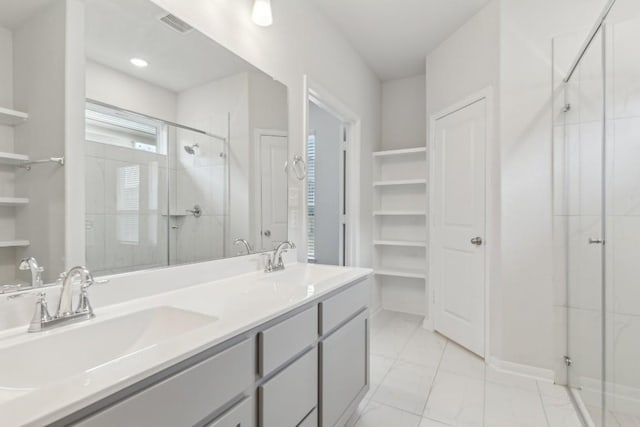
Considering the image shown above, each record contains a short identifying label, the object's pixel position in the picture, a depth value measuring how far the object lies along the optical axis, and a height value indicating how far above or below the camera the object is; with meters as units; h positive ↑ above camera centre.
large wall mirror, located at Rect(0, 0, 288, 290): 0.94 +0.30
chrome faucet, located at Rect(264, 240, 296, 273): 1.85 -0.27
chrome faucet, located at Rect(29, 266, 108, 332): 0.89 -0.27
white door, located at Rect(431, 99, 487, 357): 2.58 -0.10
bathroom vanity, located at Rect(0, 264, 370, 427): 0.63 -0.38
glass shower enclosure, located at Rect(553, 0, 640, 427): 1.42 +0.01
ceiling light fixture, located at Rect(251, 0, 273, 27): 1.69 +1.05
